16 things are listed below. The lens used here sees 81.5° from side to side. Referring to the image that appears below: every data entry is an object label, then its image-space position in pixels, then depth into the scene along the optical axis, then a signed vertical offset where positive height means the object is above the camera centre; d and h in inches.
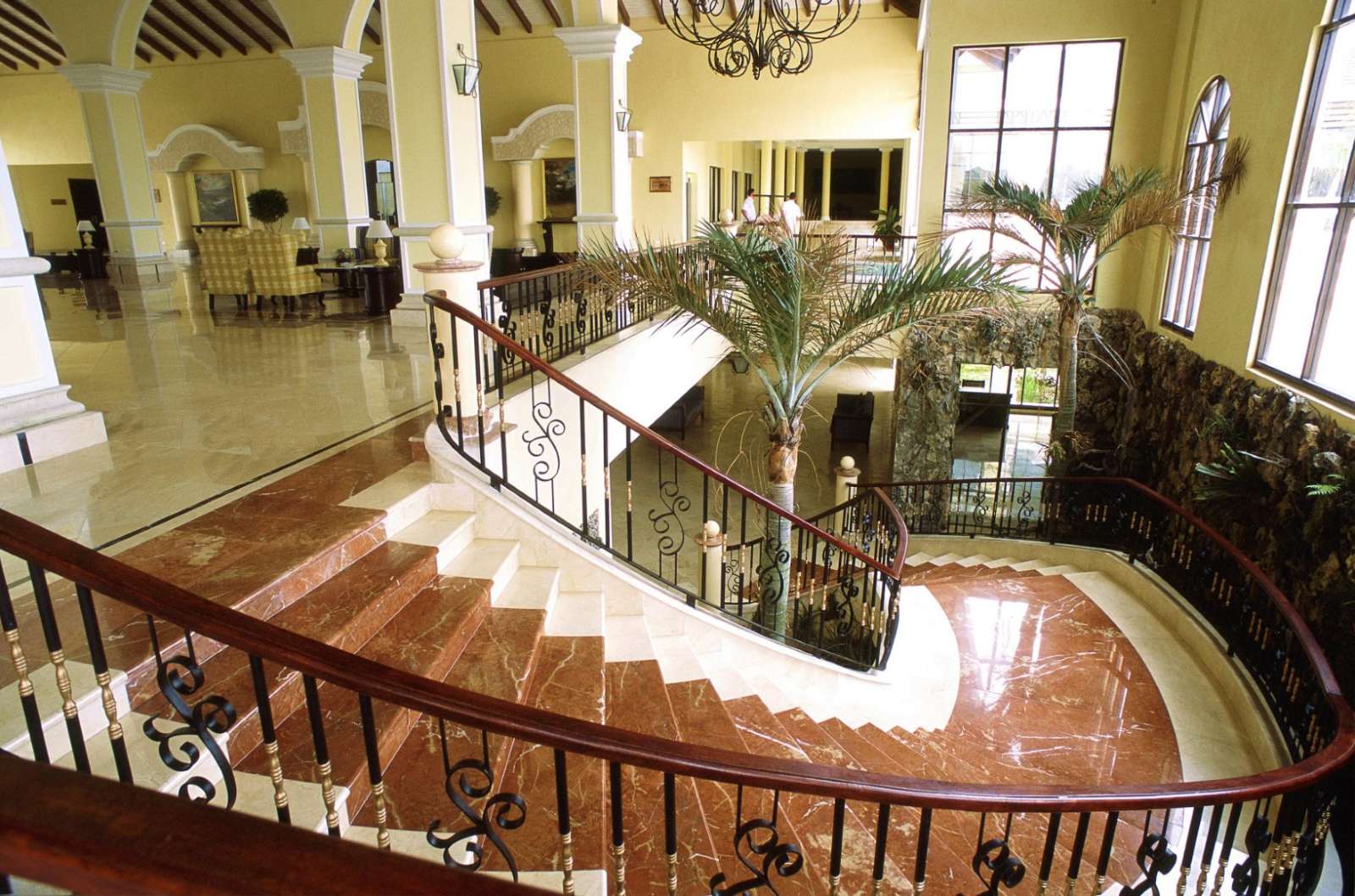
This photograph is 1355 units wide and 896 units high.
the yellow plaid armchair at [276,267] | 356.5 -19.6
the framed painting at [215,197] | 661.9 +20.5
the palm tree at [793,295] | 200.4 -18.0
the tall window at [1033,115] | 413.1 +56.0
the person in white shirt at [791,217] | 213.8 +1.8
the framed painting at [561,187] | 628.7 +27.7
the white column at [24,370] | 151.7 -28.2
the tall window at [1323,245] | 227.1 -6.2
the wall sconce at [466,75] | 259.0 +47.4
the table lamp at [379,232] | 443.8 -5.1
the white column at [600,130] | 361.7 +42.4
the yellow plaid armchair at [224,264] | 359.9 -18.6
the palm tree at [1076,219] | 330.0 +1.8
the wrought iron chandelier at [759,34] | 191.3 +47.5
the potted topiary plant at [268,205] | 602.2 +13.0
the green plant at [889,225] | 538.9 -1.2
